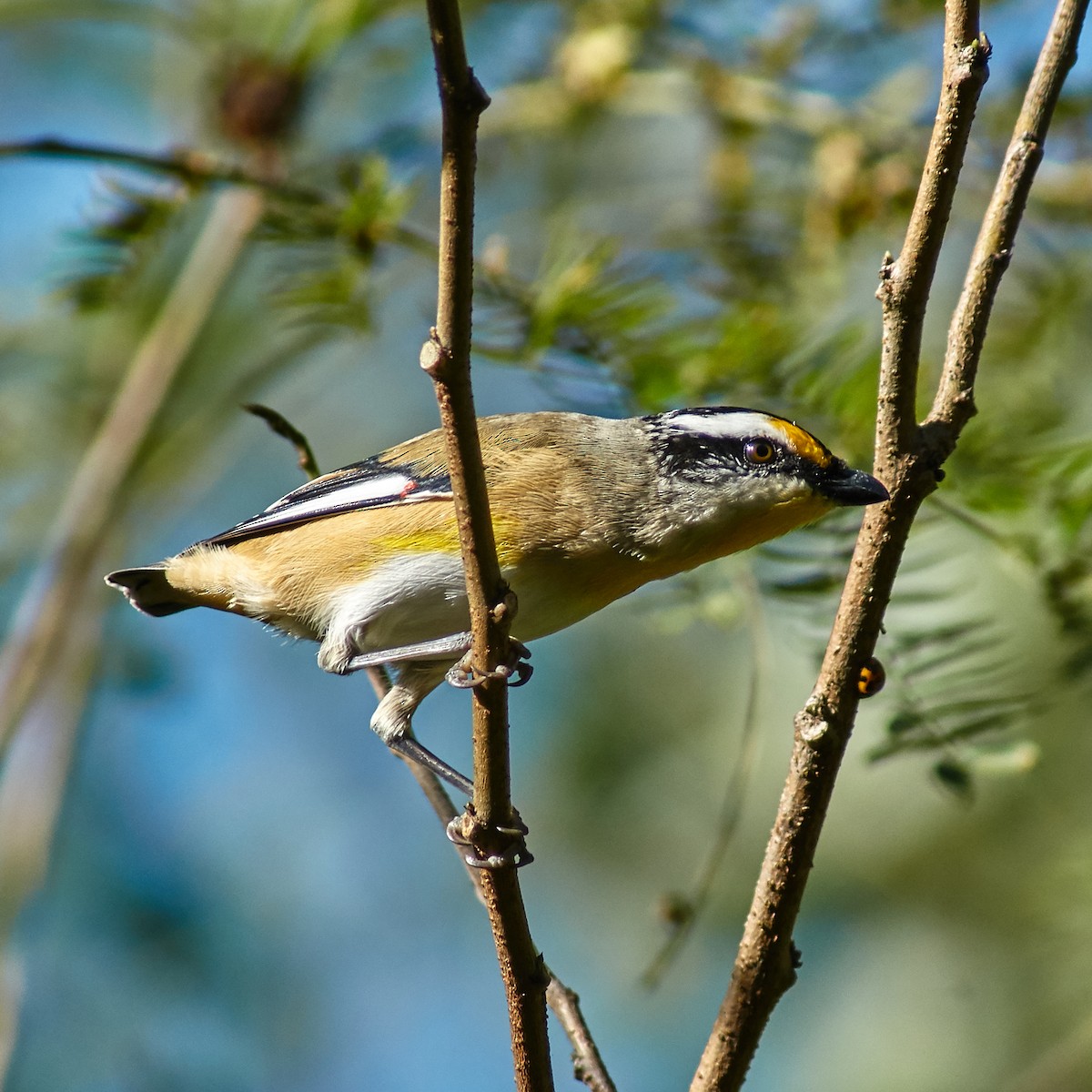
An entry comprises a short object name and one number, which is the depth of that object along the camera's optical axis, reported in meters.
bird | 6.84
